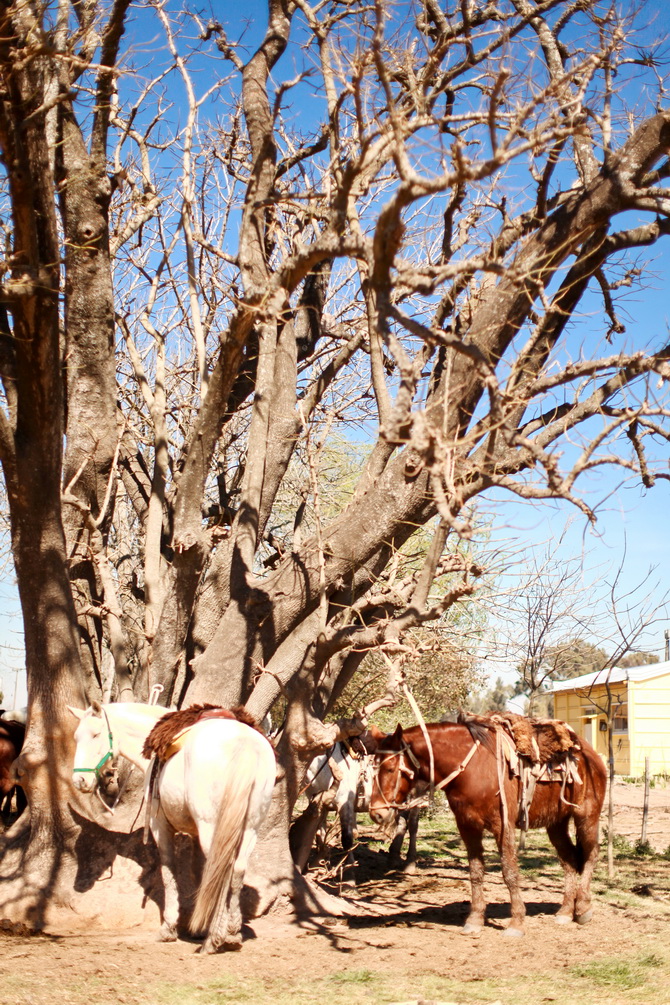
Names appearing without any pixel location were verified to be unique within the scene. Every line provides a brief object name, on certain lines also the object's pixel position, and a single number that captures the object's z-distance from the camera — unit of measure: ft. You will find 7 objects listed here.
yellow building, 82.99
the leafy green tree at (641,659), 175.11
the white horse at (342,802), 27.02
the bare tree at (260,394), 18.60
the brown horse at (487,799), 23.53
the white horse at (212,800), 18.75
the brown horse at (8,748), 31.63
